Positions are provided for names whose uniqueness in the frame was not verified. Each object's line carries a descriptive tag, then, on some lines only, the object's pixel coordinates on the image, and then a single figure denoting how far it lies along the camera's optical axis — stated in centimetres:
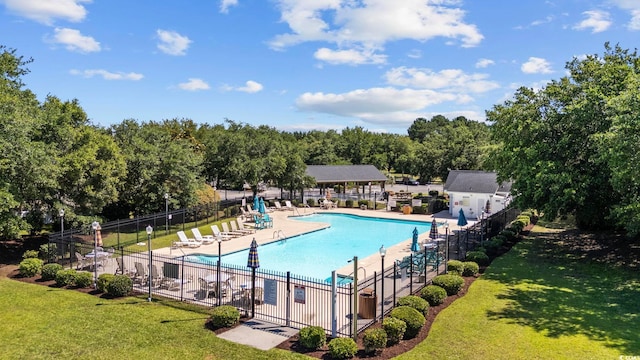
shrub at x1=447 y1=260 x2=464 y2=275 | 1568
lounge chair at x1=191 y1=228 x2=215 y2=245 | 2316
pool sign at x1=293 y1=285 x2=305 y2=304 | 1126
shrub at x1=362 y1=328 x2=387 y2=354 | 977
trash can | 1174
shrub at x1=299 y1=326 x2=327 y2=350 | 1001
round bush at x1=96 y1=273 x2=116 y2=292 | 1396
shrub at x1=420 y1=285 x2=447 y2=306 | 1284
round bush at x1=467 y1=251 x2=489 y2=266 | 1764
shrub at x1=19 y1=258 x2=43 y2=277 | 1617
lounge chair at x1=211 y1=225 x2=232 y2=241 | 2333
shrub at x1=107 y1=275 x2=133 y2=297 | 1374
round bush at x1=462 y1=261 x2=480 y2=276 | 1598
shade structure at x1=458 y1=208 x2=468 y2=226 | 2543
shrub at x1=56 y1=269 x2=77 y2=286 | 1502
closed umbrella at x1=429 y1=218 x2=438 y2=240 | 2100
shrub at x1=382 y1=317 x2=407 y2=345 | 1026
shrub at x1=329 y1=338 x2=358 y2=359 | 956
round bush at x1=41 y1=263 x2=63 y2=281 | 1564
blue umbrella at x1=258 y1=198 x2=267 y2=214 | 2992
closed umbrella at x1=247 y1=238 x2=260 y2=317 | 1194
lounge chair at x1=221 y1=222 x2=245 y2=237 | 2562
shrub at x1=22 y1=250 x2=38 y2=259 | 1733
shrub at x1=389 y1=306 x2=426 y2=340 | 1068
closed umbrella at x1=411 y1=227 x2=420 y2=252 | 2030
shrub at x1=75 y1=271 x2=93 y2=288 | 1481
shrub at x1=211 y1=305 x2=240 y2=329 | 1129
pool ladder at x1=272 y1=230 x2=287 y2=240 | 2538
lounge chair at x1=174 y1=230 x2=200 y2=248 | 2216
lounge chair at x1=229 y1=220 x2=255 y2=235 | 2627
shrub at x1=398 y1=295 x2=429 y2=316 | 1167
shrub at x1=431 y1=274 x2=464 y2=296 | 1377
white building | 3278
